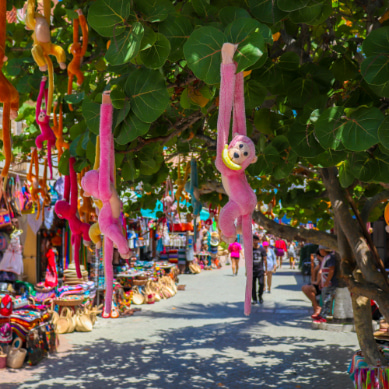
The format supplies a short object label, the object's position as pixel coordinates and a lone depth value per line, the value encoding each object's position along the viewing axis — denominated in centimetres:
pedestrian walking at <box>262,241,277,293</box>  1491
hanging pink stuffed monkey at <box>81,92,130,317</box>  132
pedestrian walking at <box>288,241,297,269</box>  2553
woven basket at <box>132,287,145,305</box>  1223
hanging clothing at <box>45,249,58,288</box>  1098
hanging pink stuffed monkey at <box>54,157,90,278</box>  192
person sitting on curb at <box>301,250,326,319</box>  992
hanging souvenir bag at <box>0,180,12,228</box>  891
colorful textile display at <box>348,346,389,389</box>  383
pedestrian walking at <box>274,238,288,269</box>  2334
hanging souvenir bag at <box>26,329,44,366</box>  669
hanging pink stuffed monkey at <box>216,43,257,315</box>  100
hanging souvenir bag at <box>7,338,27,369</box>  650
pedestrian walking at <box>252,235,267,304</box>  1195
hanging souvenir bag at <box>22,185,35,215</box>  929
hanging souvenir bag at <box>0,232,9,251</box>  984
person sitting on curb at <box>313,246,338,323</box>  939
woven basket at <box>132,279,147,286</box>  1267
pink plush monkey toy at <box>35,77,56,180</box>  236
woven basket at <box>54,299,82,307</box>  883
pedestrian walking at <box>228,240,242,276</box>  1878
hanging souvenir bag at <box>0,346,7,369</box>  652
